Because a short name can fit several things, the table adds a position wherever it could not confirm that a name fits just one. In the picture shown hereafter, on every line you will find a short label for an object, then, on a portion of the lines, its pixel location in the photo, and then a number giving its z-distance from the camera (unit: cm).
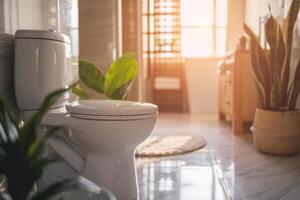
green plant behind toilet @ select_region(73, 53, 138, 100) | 192
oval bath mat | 236
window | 520
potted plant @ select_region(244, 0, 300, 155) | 222
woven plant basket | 224
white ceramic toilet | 134
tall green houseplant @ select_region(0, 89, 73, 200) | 68
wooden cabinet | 305
